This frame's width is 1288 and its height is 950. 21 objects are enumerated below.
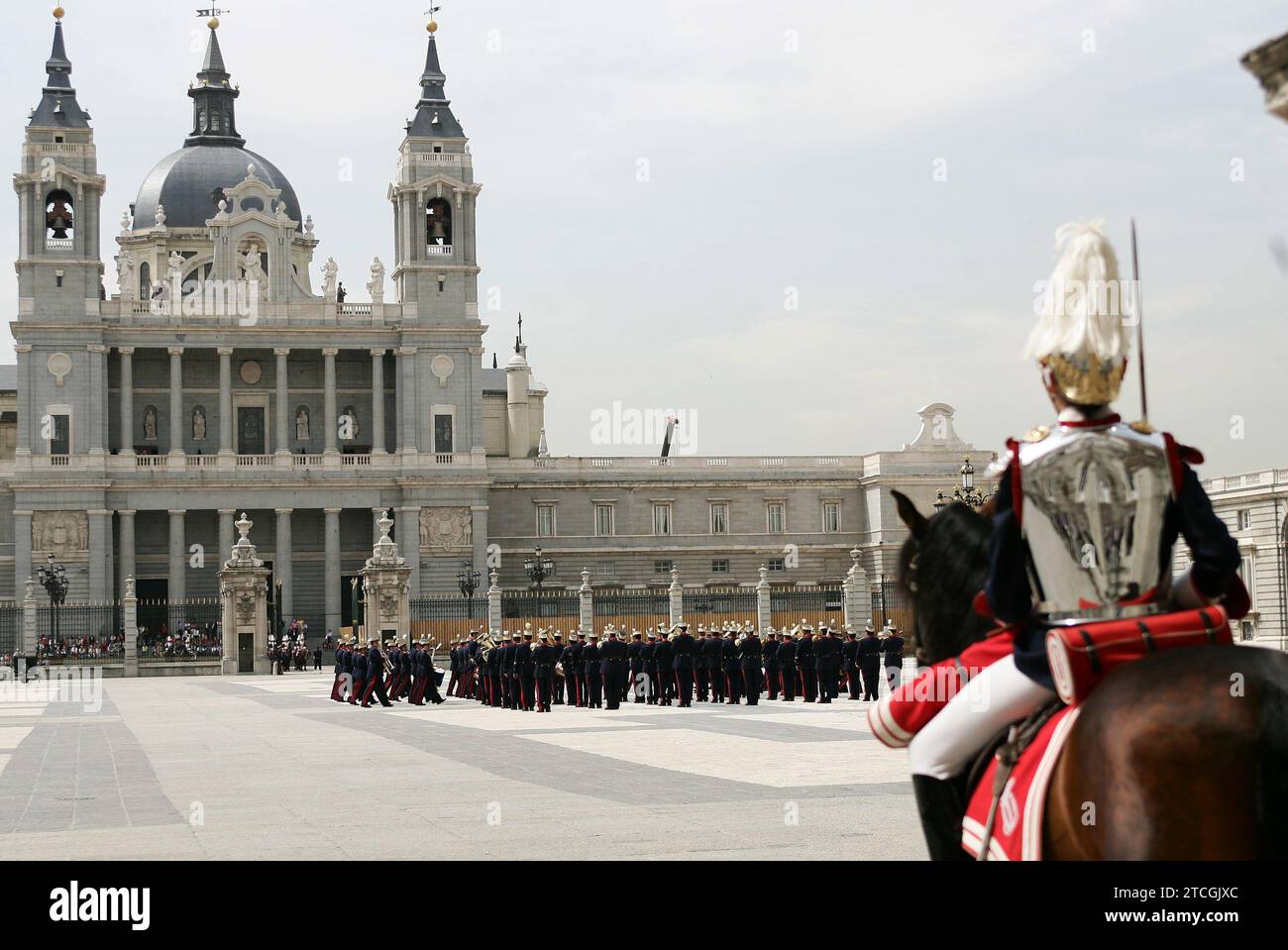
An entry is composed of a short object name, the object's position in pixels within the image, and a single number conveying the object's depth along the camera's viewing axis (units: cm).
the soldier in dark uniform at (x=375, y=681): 3203
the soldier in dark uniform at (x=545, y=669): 2900
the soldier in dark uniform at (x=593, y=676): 2964
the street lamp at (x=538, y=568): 6644
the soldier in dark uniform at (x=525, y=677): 2969
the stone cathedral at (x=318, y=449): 7075
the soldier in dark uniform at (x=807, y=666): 3047
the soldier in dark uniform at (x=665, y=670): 3047
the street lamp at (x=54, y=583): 5634
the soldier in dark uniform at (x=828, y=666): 2992
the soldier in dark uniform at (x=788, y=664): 3098
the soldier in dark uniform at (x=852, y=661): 3077
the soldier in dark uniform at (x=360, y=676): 3212
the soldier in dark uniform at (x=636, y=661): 3122
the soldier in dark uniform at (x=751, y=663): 2970
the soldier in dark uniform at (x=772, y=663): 3123
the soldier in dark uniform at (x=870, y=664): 3044
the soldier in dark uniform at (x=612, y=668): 2895
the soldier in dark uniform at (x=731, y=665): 3020
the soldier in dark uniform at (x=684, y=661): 2950
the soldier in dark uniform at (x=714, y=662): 3053
